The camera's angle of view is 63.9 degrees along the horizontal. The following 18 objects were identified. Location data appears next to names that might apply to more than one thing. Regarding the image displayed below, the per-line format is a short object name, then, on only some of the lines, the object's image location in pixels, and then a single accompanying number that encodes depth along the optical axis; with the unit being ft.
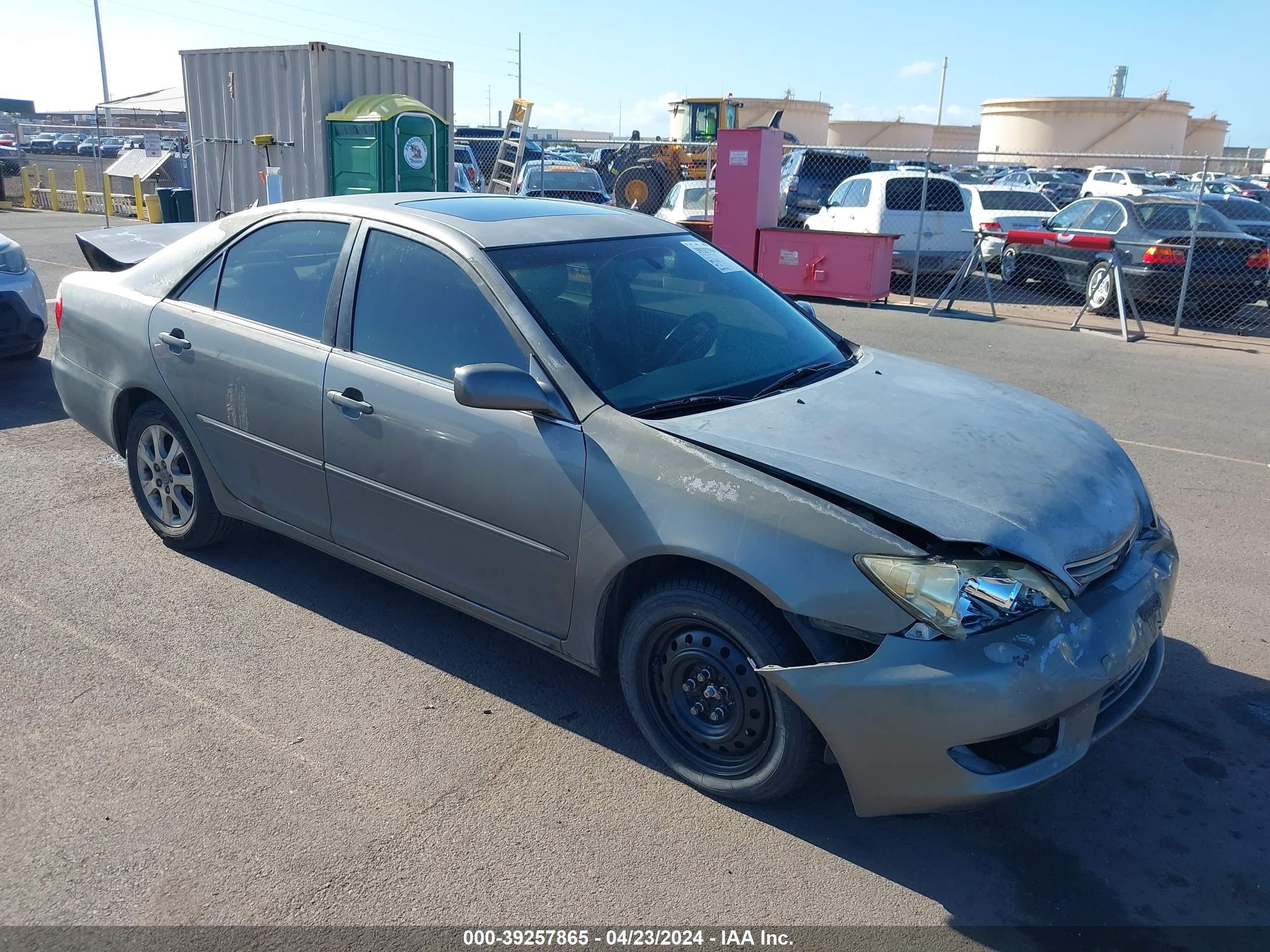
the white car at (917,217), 48.75
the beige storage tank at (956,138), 269.23
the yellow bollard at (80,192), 79.15
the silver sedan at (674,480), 8.93
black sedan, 41.63
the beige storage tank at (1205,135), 244.42
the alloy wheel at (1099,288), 43.09
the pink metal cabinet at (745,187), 44.29
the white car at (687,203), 57.57
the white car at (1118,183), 89.30
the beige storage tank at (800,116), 230.68
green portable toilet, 46.01
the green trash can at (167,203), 58.59
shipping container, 47.93
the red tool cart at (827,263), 43.73
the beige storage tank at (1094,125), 213.05
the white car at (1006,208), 54.44
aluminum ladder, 57.16
